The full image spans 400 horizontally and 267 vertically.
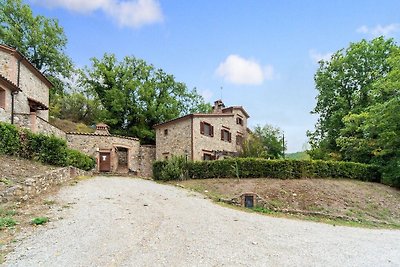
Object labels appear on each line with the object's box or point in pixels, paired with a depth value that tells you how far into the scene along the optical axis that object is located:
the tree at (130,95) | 31.88
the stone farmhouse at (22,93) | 16.12
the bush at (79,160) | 16.55
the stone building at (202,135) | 24.21
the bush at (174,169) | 18.83
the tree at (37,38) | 27.52
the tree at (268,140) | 26.82
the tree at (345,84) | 26.75
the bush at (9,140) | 12.69
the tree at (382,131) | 18.03
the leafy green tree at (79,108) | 36.09
